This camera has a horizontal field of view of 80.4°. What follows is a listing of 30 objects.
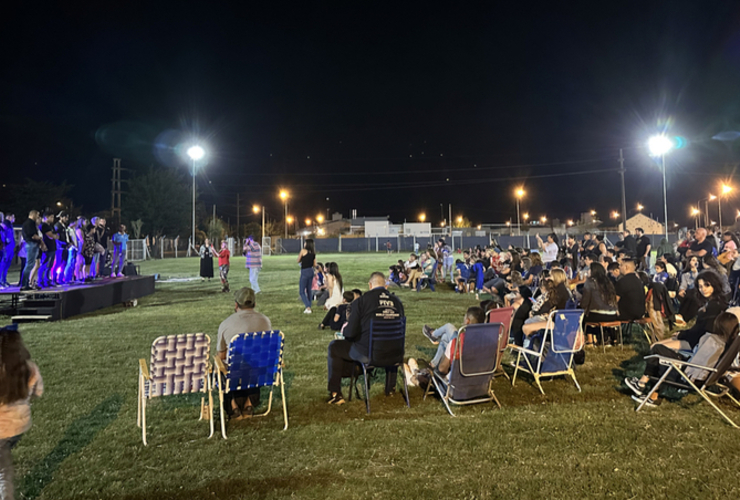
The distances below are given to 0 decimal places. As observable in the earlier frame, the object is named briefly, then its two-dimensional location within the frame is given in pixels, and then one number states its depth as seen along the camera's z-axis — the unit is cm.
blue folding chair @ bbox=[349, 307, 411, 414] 471
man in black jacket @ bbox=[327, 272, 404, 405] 474
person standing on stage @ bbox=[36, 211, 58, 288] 1060
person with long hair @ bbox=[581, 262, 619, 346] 724
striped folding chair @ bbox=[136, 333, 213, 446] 385
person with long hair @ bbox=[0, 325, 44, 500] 262
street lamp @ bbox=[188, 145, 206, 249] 3023
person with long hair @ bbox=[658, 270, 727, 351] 471
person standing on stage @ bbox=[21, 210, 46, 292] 1000
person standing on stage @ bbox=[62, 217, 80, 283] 1191
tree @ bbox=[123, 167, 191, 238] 5919
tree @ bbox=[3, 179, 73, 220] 4638
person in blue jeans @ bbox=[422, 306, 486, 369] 501
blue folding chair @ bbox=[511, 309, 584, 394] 529
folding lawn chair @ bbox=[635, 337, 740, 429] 410
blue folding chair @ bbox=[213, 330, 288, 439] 401
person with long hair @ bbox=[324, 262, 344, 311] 953
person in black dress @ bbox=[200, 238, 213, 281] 1890
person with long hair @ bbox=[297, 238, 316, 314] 1108
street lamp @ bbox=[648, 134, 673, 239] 2505
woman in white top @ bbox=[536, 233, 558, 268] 1263
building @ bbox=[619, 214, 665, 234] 7850
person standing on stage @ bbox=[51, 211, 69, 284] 1110
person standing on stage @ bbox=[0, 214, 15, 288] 1112
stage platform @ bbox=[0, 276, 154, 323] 995
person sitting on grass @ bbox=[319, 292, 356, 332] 789
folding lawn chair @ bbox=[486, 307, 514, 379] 553
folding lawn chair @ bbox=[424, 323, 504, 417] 440
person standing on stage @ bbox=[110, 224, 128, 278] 1497
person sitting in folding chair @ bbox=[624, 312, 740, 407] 422
